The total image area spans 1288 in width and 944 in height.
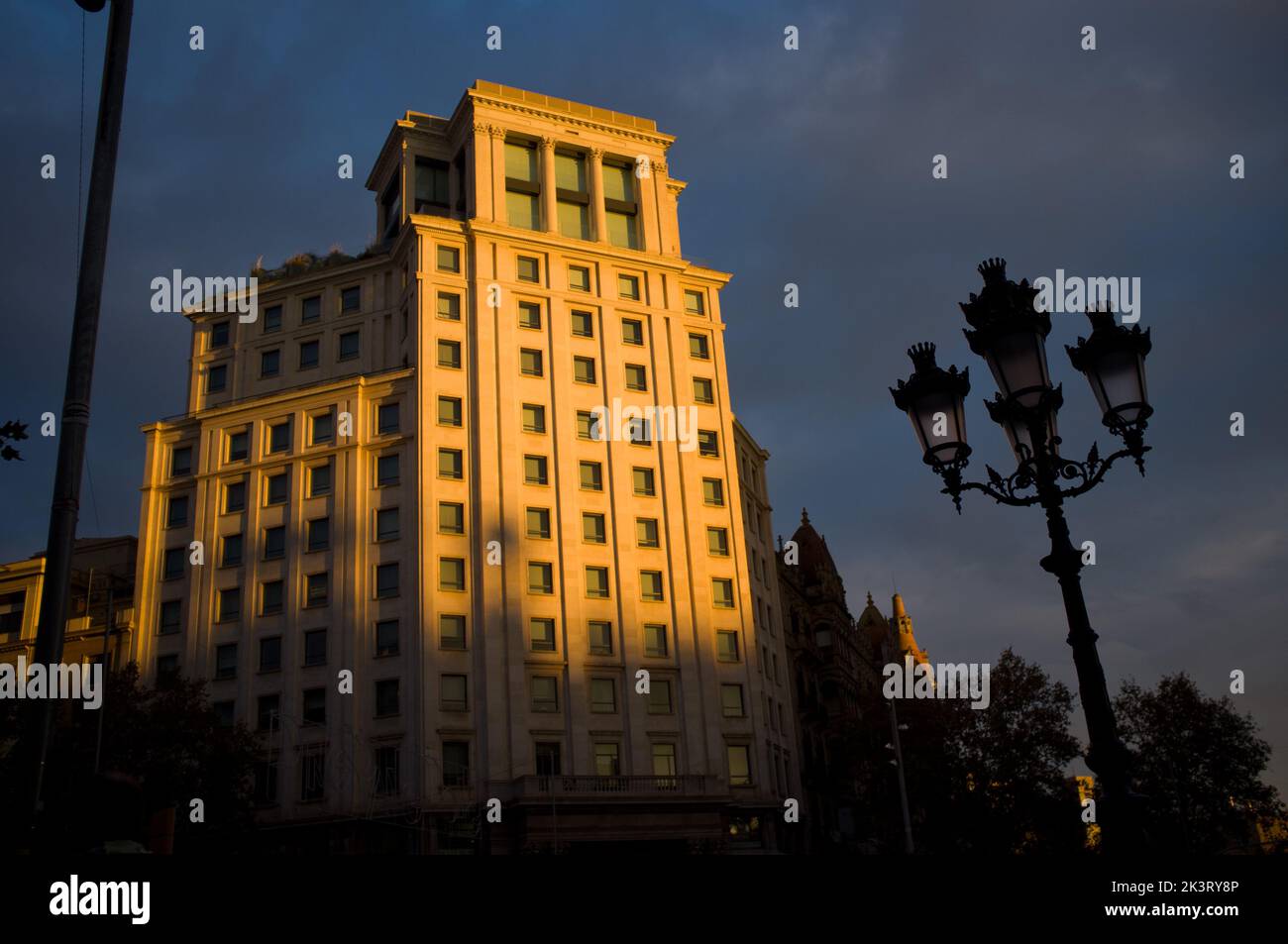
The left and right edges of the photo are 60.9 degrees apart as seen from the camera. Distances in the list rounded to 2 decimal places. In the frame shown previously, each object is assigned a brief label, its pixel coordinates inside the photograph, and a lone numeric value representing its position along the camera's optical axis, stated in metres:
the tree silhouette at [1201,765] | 50.56
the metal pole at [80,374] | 7.71
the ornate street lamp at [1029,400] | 10.13
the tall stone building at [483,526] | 51.72
